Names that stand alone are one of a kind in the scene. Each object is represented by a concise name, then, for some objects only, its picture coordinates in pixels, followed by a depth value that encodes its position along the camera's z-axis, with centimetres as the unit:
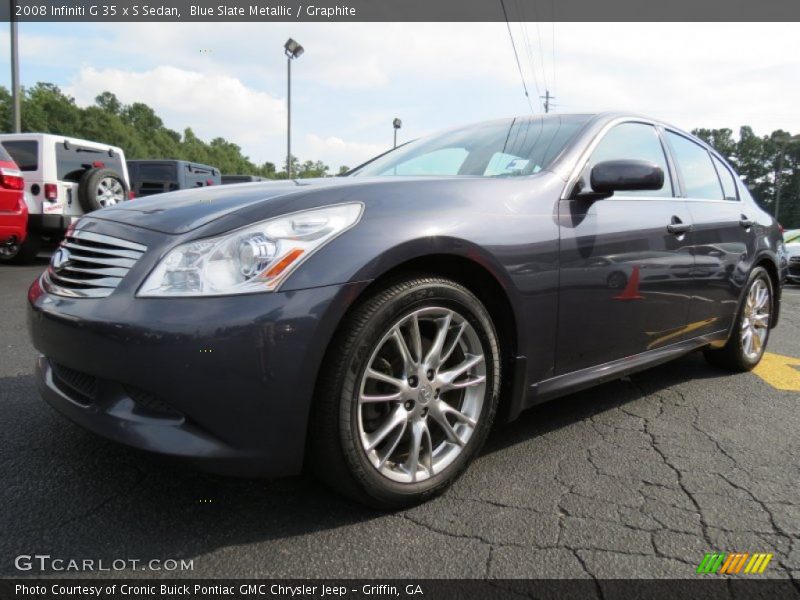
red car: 659
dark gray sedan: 164
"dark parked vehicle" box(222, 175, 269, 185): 1754
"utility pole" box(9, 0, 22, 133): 1351
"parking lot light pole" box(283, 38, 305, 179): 2127
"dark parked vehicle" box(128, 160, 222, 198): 1488
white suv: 811
